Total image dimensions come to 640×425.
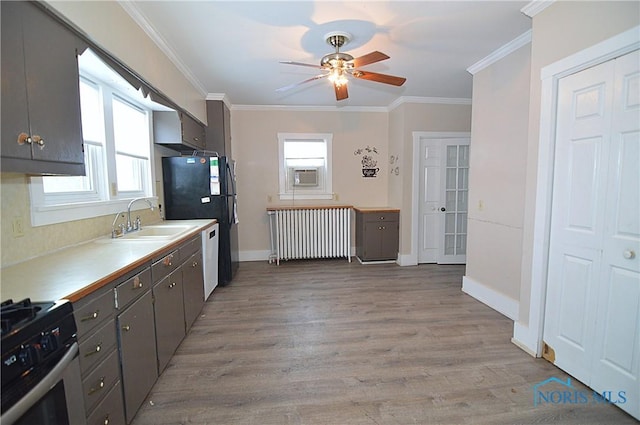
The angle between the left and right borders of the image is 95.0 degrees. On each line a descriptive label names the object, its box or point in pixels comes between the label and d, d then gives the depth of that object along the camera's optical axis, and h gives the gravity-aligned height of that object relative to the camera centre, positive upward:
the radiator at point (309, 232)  4.90 -0.79
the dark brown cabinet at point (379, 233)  4.79 -0.78
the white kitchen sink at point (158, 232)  2.32 -0.41
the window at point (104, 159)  1.89 +0.26
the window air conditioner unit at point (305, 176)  5.05 +0.17
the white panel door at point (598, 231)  1.66 -0.30
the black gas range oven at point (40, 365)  0.85 -0.58
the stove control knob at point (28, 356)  0.89 -0.52
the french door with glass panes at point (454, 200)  4.68 -0.25
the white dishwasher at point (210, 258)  3.12 -0.80
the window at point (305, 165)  5.05 +0.36
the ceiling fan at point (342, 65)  2.47 +1.03
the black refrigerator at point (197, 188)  3.51 -0.02
